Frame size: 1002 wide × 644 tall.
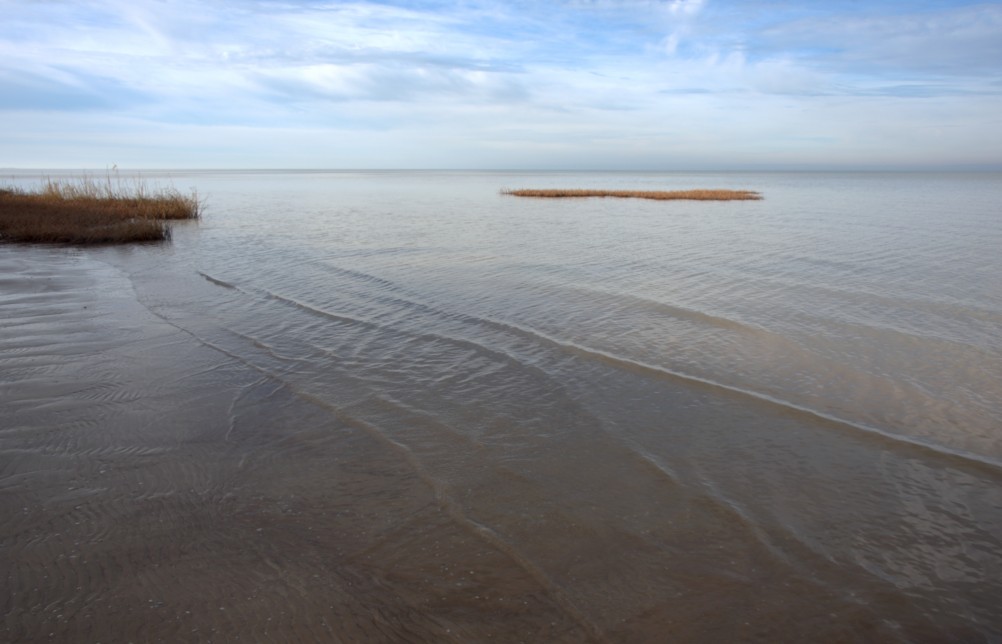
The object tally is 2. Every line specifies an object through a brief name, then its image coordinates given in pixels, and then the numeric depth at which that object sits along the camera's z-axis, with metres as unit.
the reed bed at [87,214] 22.59
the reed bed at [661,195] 53.41
